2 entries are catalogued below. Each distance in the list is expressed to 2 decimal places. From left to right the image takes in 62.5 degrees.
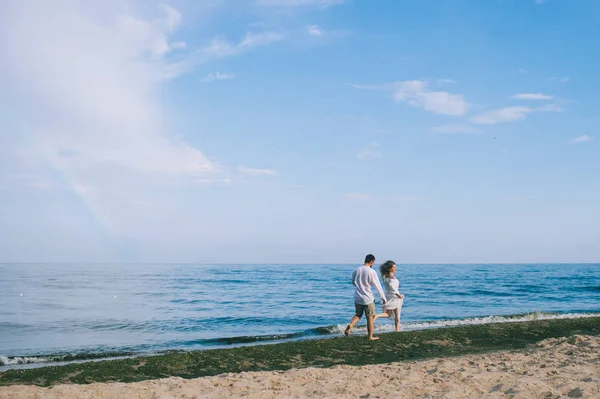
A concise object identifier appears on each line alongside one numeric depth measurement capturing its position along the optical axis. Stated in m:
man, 10.61
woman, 11.66
